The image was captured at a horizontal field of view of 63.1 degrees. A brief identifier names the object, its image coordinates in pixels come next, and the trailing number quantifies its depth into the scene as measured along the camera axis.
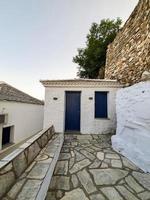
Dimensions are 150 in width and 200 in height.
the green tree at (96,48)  13.27
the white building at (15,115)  8.27
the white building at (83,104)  6.25
